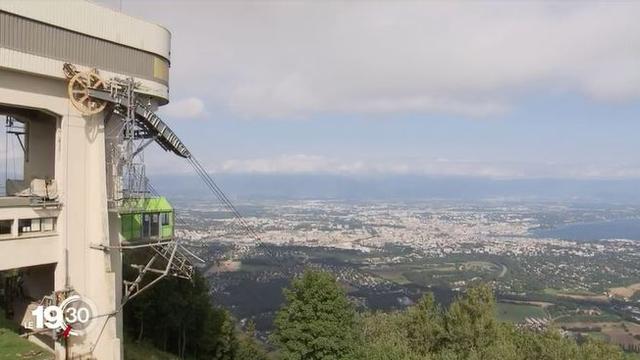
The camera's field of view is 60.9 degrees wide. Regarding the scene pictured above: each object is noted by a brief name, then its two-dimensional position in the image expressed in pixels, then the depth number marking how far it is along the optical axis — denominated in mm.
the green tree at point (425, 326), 30562
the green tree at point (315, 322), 26375
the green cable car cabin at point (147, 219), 20719
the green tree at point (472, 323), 28875
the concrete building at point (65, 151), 17156
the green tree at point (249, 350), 35875
